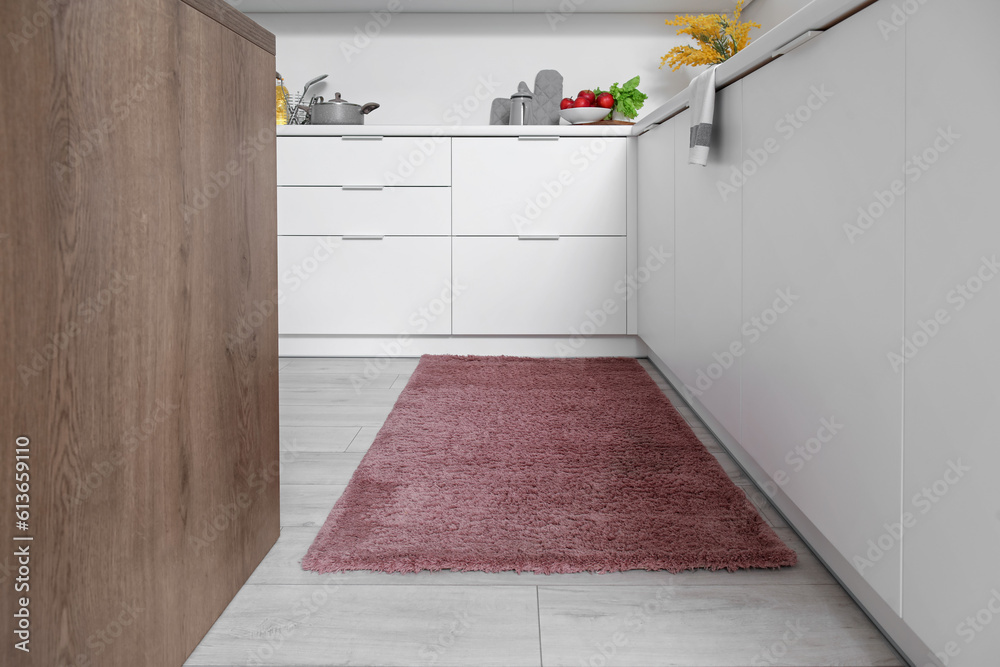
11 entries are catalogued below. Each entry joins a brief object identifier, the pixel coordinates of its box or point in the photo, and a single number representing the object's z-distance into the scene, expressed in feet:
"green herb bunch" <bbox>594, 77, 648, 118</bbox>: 10.90
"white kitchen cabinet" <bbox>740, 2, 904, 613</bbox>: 2.97
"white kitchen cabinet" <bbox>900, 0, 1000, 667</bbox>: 2.29
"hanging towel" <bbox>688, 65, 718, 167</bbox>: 5.57
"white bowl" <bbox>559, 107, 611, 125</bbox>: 10.52
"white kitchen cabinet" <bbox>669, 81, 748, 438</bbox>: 5.26
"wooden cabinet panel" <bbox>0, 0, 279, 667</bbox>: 2.12
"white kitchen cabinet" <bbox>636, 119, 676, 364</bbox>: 7.83
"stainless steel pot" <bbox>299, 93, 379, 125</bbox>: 10.48
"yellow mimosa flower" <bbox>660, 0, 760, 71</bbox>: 10.26
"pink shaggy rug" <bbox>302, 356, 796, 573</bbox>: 4.00
